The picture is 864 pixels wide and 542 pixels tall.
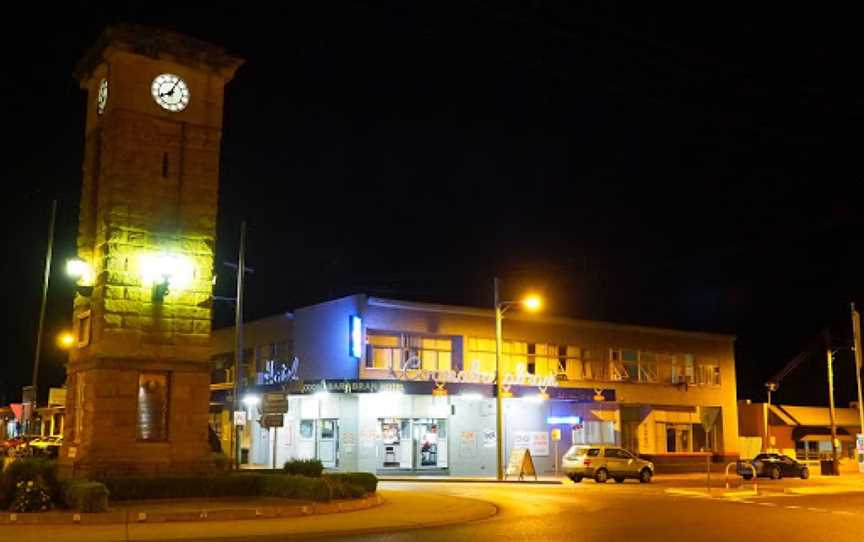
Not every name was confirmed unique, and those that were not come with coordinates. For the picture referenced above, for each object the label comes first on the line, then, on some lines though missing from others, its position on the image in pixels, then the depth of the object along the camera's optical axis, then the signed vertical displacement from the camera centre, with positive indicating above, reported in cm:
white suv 3894 -111
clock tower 2425 +459
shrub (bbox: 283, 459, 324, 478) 2792 -98
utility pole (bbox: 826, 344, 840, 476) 4827 +4
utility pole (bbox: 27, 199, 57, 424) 4661 +773
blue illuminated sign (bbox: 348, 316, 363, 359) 4031 +412
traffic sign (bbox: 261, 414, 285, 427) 2973 +43
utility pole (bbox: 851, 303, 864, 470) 4112 +453
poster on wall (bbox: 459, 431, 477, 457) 4344 -38
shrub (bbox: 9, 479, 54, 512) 1981 -138
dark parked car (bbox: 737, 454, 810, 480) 4409 -132
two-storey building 4088 +220
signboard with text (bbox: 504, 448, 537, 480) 3916 -114
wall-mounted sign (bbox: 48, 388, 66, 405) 4972 +188
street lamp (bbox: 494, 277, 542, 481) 3872 +191
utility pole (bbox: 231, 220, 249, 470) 3703 +385
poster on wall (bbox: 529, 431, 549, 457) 4638 -37
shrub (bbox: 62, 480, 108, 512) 1980 -134
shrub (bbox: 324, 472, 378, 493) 2559 -121
